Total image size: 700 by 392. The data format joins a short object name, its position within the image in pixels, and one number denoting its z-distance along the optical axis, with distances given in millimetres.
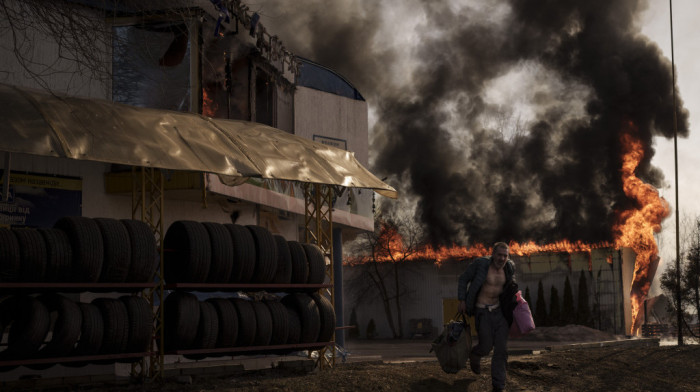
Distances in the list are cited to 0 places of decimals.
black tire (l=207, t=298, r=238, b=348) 11414
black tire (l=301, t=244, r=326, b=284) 12875
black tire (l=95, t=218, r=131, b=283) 10180
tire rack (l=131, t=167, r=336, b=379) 11094
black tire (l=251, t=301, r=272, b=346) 11875
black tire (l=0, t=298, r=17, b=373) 9812
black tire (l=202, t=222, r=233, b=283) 11359
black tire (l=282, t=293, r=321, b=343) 12570
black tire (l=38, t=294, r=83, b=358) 9656
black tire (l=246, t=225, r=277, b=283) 11914
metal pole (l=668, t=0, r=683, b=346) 26891
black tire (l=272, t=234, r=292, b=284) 12336
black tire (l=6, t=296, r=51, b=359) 9383
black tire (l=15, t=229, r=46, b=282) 9422
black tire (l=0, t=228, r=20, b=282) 9250
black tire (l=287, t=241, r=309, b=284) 12586
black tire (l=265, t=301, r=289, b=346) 12172
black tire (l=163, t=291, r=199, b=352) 10977
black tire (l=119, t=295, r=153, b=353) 10352
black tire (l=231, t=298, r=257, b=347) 11664
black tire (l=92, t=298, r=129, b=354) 10109
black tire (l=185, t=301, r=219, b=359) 11156
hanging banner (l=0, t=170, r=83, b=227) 14008
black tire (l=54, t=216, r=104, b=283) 9875
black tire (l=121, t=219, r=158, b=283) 10438
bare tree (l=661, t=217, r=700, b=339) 29703
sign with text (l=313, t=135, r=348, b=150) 25578
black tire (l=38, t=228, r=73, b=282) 9672
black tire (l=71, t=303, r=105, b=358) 9891
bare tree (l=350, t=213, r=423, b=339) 46156
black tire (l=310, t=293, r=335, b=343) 12844
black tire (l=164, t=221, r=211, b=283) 11133
